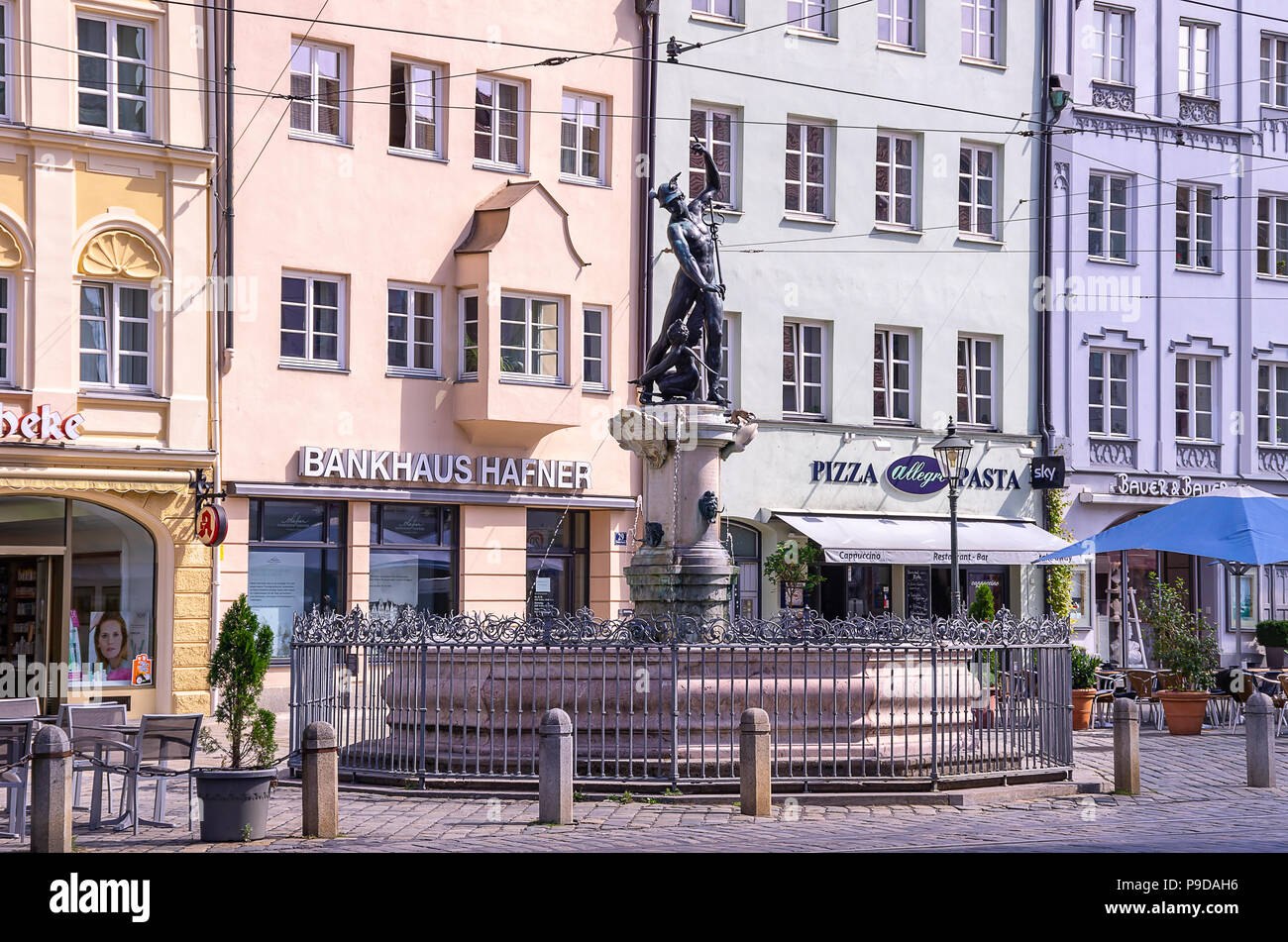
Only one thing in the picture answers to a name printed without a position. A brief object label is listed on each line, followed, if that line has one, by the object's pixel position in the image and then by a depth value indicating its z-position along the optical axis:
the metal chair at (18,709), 16.69
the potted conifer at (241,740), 13.04
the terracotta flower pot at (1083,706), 24.58
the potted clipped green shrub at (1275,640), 35.03
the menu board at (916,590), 34.00
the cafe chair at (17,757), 14.16
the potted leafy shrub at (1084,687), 24.62
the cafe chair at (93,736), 14.30
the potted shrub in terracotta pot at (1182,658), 23.44
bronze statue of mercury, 19.03
